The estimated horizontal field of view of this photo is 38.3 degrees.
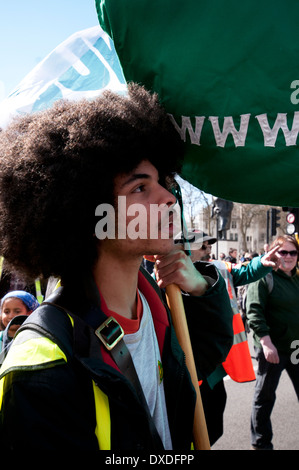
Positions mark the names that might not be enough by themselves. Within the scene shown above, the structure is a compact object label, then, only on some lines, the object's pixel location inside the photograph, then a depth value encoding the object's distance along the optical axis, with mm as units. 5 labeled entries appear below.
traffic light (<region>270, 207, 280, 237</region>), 13562
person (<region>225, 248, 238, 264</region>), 15477
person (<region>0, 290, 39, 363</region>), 3436
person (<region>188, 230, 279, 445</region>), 3951
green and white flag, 1459
